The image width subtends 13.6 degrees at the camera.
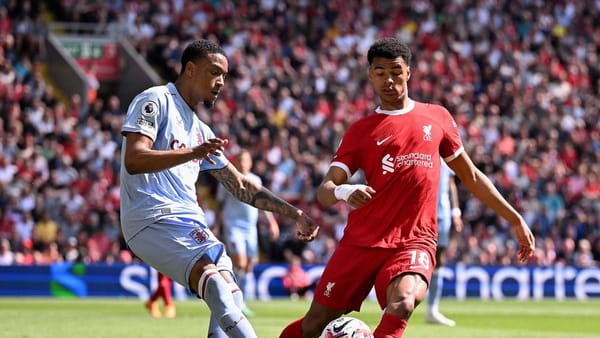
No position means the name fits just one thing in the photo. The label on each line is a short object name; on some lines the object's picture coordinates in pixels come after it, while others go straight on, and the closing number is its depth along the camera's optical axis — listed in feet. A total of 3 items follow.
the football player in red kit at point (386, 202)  60.31
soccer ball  58.45
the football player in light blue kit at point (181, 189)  57.69
